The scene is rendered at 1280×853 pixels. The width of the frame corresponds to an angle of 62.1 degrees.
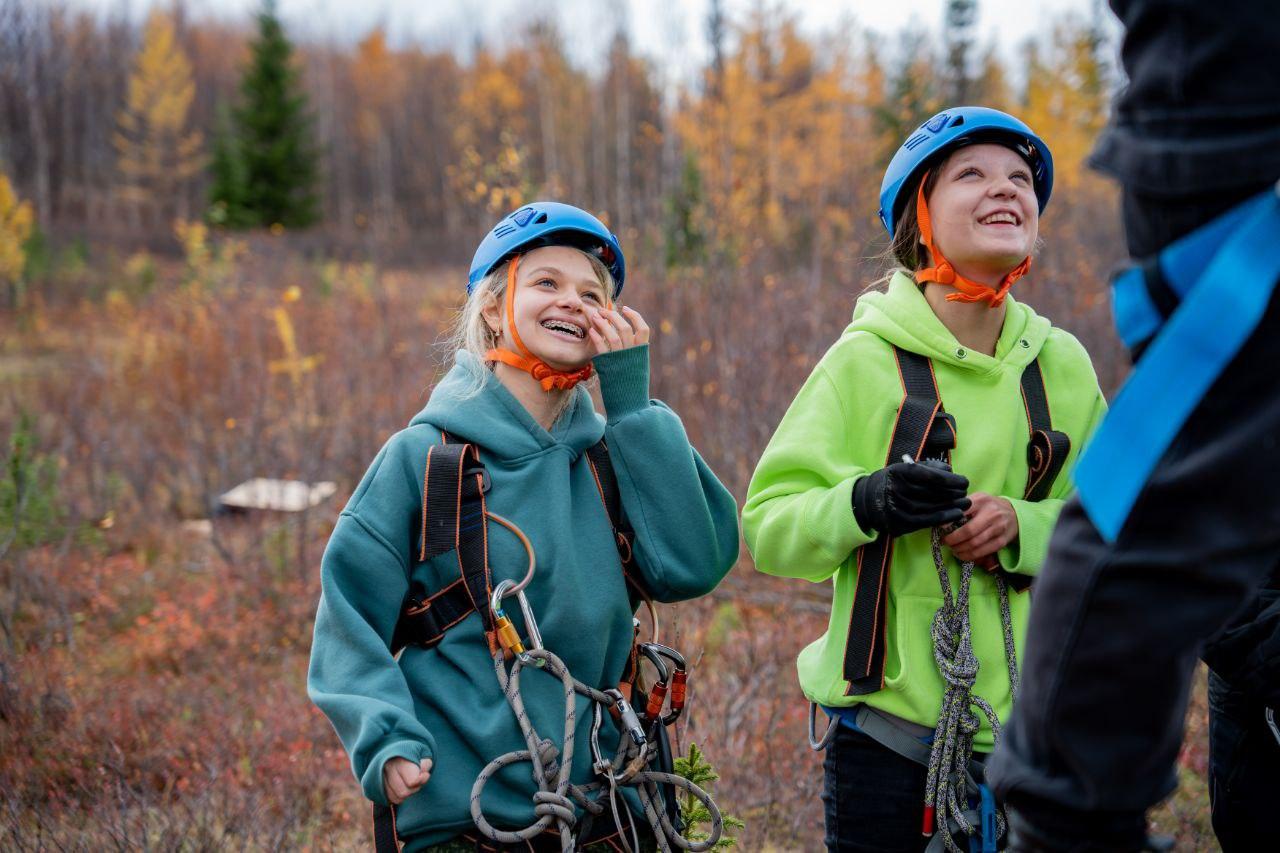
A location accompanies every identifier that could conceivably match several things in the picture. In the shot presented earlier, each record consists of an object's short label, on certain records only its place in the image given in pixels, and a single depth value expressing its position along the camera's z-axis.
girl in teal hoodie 2.15
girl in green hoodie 2.18
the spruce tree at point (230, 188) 30.70
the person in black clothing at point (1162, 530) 1.22
